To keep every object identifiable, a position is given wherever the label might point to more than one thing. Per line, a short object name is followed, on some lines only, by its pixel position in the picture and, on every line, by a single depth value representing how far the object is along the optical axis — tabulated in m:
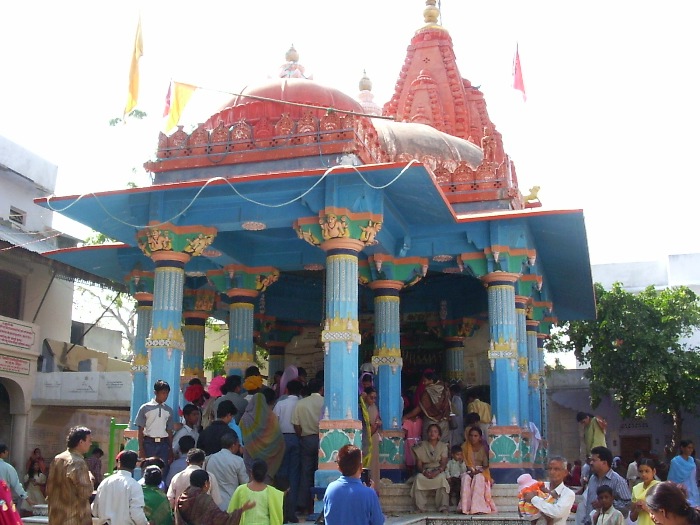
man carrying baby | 6.42
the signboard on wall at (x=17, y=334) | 19.86
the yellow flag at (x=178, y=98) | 11.56
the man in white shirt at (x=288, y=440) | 10.00
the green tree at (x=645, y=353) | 20.42
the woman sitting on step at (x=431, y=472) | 11.14
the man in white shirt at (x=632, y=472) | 10.89
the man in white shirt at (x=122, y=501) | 6.42
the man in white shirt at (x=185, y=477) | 6.81
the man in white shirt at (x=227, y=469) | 7.73
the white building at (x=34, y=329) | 20.50
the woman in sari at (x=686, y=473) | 9.39
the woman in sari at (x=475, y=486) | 10.81
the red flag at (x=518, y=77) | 14.97
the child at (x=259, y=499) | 6.34
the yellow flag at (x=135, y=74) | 11.74
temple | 10.42
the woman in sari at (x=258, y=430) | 9.63
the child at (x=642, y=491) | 6.52
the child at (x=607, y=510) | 6.58
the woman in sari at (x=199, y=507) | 6.36
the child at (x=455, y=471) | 11.29
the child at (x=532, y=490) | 6.50
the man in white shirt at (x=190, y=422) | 9.37
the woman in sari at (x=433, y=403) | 12.36
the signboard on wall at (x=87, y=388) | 20.72
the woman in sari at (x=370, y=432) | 10.41
